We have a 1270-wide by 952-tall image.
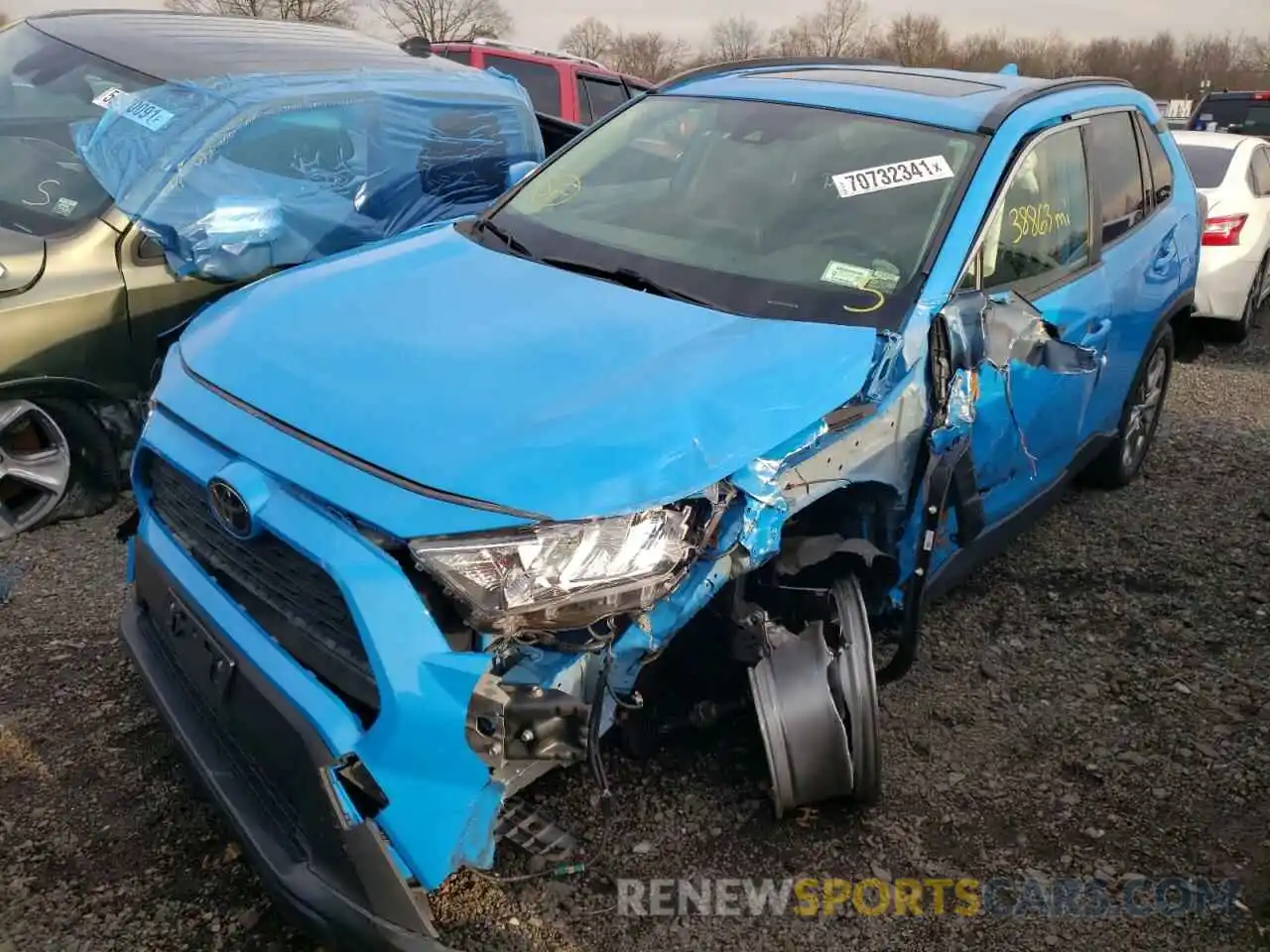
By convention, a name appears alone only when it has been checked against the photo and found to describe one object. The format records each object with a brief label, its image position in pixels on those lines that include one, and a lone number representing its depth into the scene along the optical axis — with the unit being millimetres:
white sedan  7141
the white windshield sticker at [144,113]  4203
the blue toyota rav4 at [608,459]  1854
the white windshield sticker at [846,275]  2738
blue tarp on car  4055
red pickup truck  8758
